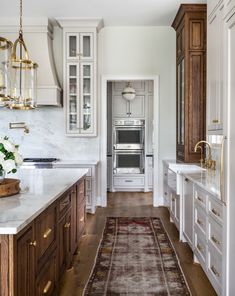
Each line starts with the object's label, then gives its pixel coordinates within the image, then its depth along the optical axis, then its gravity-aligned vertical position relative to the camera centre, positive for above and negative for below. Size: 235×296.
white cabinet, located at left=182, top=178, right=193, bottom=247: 3.27 -0.68
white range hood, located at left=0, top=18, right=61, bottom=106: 5.17 +1.52
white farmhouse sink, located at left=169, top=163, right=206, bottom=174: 3.76 -0.28
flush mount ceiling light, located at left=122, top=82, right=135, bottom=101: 7.00 +1.08
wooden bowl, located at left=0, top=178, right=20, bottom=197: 2.08 -0.28
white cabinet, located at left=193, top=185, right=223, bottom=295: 2.26 -0.70
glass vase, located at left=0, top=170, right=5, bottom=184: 2.09 -0.20
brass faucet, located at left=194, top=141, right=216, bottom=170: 3.60 -0.20
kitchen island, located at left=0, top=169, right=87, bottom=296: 1.42 -0.49
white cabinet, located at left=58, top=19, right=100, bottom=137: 5.37 +1.08
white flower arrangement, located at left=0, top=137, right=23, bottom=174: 2.04 -0.08
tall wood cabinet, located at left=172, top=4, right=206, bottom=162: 4.61 +0.94
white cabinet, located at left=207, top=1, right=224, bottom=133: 2.83 +0.66
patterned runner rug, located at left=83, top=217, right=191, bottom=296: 2.63 -1.13
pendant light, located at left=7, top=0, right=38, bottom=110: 2.62 +0.50
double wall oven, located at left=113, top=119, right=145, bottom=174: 7.36 -0.04
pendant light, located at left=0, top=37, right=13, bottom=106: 2.43 +0.54
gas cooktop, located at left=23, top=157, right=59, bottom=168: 5.03 -0.28
